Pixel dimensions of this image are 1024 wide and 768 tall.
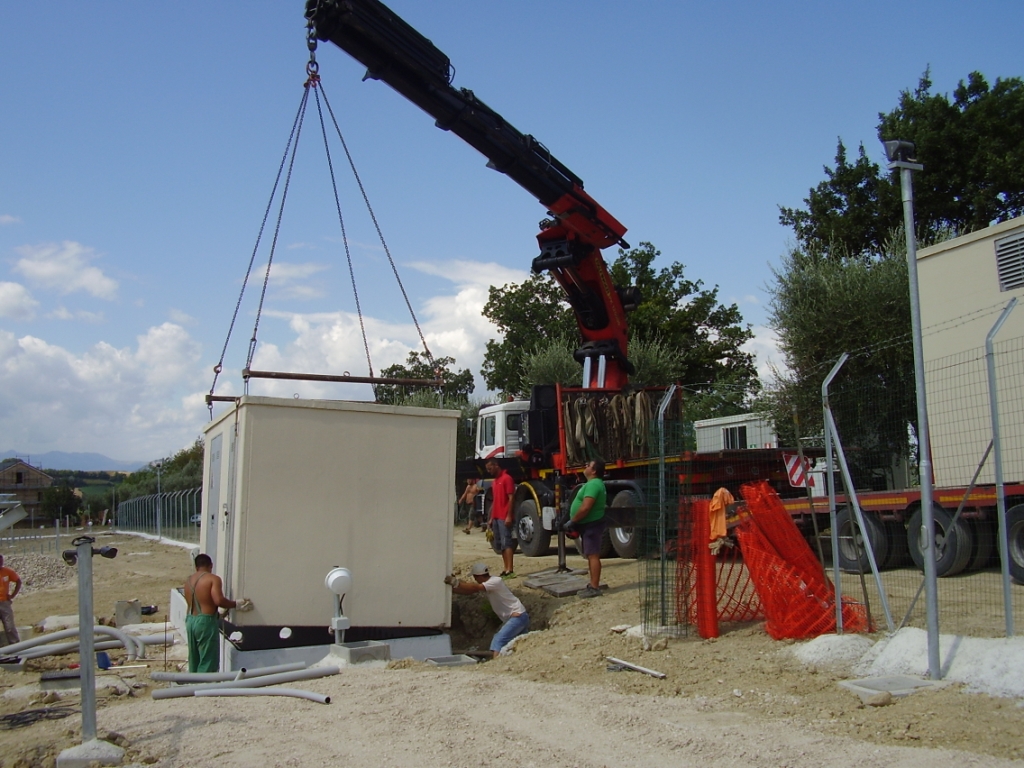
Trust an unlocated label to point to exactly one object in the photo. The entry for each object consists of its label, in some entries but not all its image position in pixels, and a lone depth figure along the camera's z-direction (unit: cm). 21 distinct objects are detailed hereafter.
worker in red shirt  1296
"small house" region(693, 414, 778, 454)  2147
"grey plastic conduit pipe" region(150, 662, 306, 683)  680
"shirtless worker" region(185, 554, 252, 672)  841
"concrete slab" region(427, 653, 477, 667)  872
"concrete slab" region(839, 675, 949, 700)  611
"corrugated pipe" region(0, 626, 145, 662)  938
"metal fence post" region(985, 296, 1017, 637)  647
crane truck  1173
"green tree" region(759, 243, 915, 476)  2077
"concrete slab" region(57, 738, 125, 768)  491
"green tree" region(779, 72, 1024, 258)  2552
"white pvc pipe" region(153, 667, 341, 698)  650
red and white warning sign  866
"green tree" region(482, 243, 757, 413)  3509
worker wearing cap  980
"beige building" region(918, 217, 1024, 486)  977
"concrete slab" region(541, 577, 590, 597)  1127
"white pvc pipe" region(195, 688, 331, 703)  612
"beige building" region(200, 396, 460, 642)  866
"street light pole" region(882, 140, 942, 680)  638
